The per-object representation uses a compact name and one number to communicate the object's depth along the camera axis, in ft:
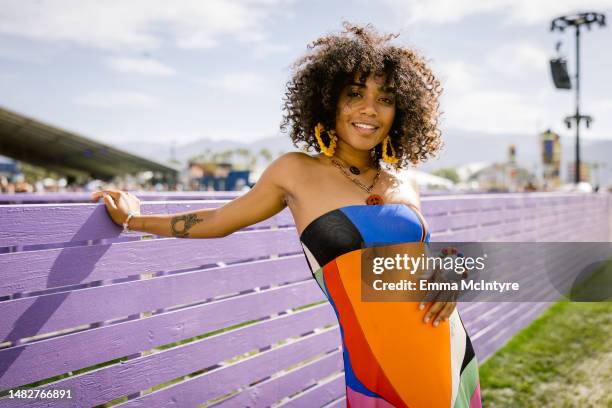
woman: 6.38
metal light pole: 57.82
